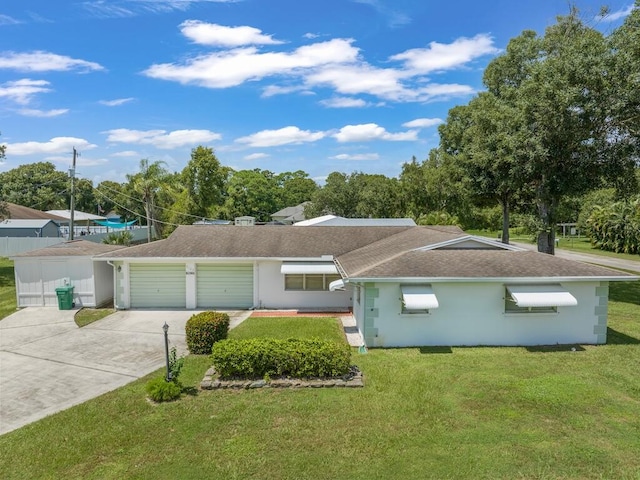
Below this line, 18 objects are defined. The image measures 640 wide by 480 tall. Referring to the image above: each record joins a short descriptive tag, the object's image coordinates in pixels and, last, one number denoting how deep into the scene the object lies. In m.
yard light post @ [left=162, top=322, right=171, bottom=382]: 10.66
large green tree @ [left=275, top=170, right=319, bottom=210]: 113.44
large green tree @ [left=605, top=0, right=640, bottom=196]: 18.73
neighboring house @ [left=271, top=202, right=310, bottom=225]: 81.04
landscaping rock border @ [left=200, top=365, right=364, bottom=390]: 11.00
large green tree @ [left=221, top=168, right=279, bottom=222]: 75.62
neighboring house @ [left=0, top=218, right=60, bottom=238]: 41.66
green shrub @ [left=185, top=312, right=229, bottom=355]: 13.66
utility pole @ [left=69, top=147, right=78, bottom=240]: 28.66
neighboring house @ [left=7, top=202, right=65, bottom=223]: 45.46
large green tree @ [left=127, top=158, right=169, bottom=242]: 47.12
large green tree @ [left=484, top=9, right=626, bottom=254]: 19.81
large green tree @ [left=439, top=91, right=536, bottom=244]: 23.39
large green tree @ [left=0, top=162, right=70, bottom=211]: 71.63
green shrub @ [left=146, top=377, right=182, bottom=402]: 10.26
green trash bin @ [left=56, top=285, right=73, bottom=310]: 19.98
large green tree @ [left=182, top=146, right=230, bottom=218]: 51.38
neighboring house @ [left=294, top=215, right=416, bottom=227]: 26.93
